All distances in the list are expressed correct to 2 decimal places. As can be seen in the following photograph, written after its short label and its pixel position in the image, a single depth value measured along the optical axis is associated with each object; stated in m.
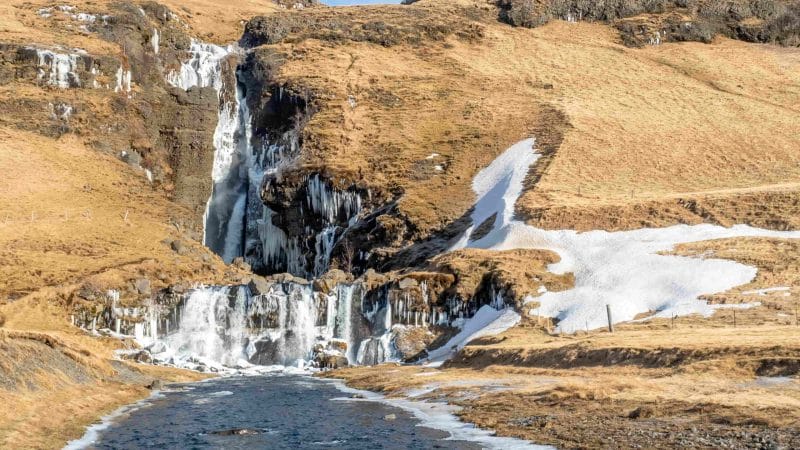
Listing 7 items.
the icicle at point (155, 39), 104.56
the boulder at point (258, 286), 60.47
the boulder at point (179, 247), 71.94
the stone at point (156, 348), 57.91
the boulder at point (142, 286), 61.00
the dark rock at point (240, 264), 72.75
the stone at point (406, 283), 60.41
